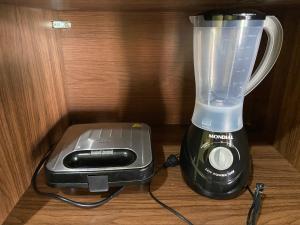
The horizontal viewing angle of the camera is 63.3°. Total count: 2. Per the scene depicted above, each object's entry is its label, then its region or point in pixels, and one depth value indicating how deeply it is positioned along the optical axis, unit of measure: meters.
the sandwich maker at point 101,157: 0.48
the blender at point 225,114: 0.48
